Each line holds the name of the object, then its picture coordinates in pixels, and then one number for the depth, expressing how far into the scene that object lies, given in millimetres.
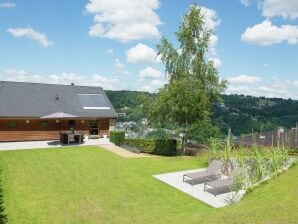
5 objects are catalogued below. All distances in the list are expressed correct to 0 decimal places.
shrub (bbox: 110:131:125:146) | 20424
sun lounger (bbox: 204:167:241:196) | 10511
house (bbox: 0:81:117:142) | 20295
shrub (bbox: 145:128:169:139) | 24849
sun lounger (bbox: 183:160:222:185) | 11810
